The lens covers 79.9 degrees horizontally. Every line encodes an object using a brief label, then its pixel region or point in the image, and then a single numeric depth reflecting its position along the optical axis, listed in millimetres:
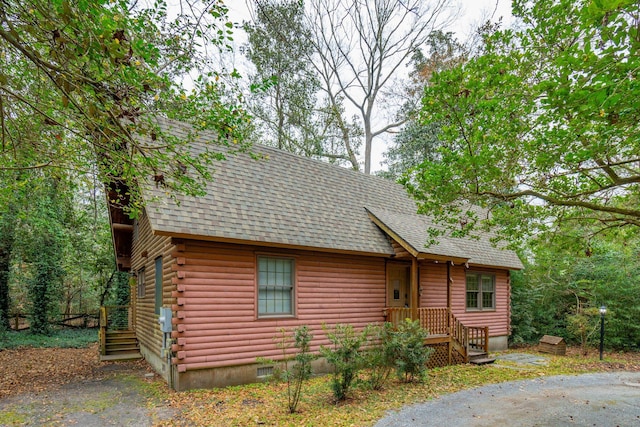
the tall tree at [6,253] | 14203
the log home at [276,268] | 7648
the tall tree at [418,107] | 21016
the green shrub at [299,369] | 6298
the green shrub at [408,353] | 8047
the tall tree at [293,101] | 20625
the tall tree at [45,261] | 14867
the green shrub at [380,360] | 7633
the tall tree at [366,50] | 19938
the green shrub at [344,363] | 6793
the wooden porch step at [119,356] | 10578
